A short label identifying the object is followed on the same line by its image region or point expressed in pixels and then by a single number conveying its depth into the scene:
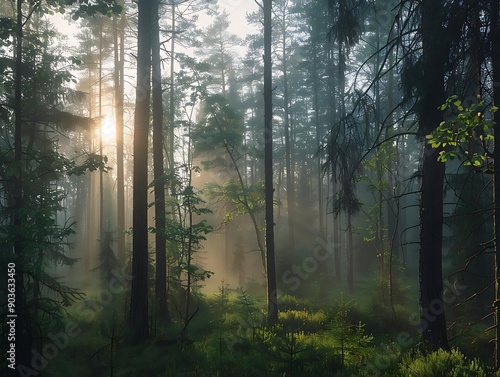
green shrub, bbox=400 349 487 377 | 5.07
